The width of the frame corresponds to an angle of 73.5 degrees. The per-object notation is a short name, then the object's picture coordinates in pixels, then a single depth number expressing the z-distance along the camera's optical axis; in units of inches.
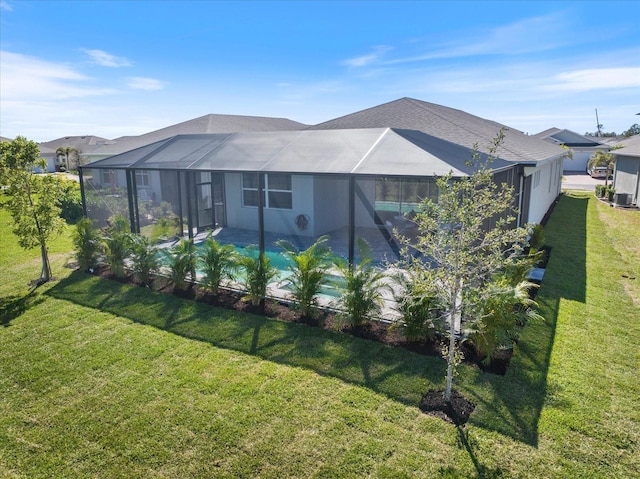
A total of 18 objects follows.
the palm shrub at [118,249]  384.2
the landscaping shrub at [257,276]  313.4
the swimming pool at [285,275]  298.0
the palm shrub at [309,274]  291.9
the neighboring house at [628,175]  808.9
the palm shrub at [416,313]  246.7
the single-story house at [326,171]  326.3
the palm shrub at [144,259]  364.2
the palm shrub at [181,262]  348.2
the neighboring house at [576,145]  1692.1
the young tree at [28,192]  358.9
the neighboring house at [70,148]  1596.3
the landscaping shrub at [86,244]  408.8
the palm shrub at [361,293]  272.2
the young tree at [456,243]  187.8
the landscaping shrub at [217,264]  332.8
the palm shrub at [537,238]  436.8
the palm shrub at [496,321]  224.7
